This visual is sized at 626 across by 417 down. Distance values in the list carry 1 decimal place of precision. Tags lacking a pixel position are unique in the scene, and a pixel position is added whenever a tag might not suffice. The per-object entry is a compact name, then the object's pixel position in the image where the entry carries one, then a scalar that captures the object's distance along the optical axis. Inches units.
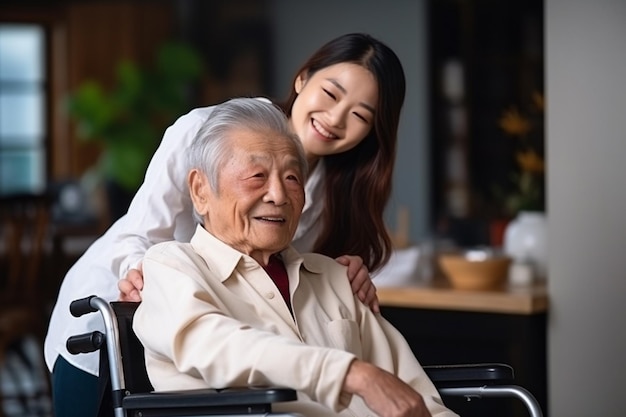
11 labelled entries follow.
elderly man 106.6
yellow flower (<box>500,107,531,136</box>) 253.5
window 522.3
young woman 130.0
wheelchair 105.2
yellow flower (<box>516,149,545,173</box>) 246.6
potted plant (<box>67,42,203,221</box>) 485.6
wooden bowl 213.7
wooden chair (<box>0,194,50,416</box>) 302.5
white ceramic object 230.6
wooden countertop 198.8
